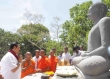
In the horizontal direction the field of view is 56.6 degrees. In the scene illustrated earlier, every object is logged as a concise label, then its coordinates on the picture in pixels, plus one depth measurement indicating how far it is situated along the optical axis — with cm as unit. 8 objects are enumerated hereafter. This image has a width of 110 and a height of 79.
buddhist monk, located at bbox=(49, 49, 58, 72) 389
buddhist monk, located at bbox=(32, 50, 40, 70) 401
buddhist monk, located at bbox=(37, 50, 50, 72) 374
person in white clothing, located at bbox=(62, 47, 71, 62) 471
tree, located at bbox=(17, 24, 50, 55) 1625
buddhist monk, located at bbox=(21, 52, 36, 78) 344
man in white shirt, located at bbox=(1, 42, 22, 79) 225
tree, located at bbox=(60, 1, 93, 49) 1082
